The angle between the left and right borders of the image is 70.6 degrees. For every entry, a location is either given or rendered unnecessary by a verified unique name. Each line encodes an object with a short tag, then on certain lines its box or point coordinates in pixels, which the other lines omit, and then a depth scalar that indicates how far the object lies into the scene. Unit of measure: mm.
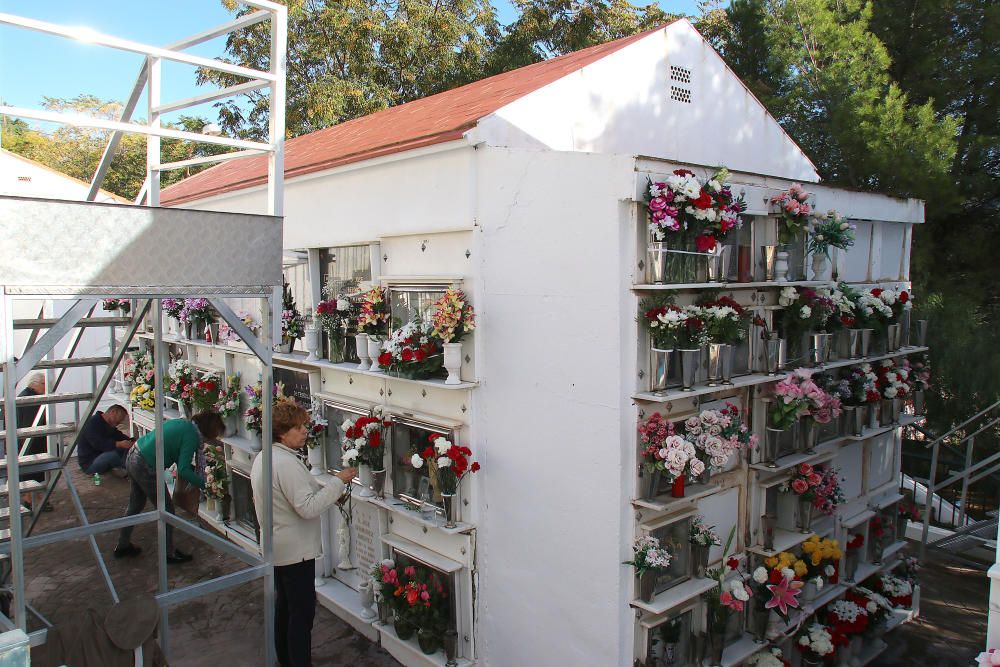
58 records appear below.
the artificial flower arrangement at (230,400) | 8086
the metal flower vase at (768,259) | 5020
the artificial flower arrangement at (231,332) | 8227
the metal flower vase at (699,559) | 4730
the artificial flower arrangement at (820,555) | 5391
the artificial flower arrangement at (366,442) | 5676
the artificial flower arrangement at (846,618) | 5734
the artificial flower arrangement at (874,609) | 5953
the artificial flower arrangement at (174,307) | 9109
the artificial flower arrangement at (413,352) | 5227
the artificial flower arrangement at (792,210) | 4953
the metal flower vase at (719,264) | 4594
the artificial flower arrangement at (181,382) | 8712
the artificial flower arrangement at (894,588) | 6414
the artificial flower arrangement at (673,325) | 4230
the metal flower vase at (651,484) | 4414
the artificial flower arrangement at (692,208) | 4172
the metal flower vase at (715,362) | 4527
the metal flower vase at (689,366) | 4371
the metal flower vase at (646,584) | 4371
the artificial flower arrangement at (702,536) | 4695
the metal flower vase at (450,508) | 5156
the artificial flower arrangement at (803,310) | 5219
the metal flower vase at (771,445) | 5238
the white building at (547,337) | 4422
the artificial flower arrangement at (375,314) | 5805
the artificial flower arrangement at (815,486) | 5340
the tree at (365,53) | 18000
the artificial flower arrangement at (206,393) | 8422
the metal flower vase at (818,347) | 5352
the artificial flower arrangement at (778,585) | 4965
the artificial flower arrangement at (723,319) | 4449
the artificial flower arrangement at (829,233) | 5195
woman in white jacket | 4848
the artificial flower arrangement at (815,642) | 5445
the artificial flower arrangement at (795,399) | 4980
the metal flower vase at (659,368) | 4332
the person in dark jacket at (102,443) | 7662
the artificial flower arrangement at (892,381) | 6039
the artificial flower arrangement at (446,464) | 5027
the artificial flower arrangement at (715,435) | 4430
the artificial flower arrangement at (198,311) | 8523
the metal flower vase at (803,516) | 5477
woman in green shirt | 6969
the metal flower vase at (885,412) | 6281
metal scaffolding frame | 3322
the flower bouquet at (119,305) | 8688
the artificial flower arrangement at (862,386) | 5828
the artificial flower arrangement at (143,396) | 9422
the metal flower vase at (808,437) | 5513
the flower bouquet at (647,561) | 4301
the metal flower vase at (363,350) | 5949
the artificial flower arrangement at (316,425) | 6621
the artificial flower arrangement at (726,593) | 4629
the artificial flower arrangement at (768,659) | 5055
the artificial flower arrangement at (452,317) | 5051
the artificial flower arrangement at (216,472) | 8391
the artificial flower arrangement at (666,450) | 4254
